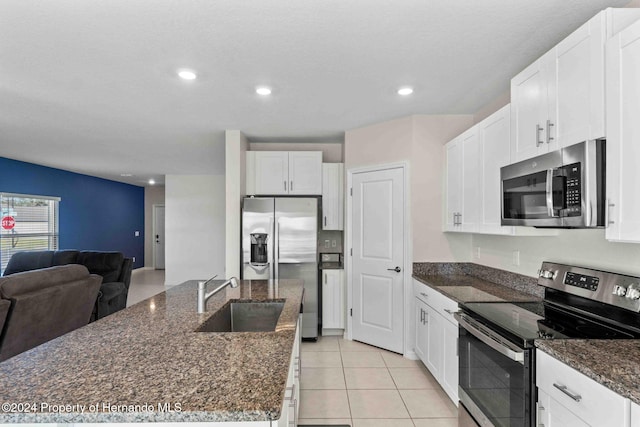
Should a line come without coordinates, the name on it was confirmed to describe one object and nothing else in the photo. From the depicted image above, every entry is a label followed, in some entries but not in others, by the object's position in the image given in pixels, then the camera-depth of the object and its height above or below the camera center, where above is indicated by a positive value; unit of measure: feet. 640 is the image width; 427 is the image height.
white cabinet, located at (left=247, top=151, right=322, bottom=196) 14.16 +1.79
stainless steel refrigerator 13.06 -1.00
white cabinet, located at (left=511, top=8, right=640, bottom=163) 4.91 +2.08
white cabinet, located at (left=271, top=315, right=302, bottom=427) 4.16 -2.59
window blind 19.42 -0.43
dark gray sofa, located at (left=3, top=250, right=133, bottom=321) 14.55 -2.40
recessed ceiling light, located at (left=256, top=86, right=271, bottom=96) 9.23 +3.43
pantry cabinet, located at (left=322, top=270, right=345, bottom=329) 13.62 -3.25
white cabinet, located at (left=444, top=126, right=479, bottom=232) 9.16 +0.97
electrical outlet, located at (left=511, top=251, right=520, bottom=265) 8.88 -1.07
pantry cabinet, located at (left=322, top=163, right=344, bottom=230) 14.28 +0.81
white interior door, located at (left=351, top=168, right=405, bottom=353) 11.75 -1.46
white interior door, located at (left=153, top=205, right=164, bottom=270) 32.27 -2.19
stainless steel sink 7.41 -2.14
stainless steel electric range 5.07 -1.79
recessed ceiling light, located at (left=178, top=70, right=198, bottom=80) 8.19 +3.42
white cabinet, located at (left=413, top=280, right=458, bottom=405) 8.06 -3.13
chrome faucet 6.29 -1.49
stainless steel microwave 4.88 +0.46
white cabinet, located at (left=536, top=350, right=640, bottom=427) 3.63 -2.14
